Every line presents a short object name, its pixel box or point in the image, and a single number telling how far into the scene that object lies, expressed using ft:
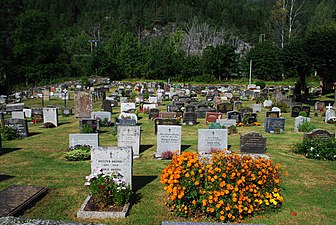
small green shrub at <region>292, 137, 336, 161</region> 38.81
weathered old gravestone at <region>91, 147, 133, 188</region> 28.32
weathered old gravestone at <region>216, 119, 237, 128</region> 58.18
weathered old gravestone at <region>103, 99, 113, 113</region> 83.00
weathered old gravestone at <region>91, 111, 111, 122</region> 64.04
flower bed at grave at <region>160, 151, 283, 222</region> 22.72
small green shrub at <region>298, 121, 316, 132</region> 58.08
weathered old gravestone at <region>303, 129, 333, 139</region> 43.45
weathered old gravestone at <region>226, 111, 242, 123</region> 64.34
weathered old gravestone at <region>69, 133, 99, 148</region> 43.62
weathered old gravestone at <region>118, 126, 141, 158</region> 42.29
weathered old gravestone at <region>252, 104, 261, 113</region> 83.92
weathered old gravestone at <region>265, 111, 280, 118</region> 66.49
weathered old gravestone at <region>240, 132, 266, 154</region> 41.39
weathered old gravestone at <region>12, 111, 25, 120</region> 67.56
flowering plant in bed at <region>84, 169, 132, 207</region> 25.40
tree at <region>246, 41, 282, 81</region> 200.44
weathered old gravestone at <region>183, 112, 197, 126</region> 66.47
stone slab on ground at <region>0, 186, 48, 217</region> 24.52
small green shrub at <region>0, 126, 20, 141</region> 53.36
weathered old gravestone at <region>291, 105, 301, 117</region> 77.76
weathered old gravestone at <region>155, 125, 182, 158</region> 41.96
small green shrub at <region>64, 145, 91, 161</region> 40.40
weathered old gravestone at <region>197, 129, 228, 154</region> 41.87
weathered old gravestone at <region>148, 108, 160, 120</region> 72.79
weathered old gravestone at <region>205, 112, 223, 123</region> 66.54
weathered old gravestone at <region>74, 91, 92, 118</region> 75.46
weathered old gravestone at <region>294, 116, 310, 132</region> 58.90
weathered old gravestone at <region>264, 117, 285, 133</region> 57.77
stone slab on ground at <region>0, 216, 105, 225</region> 12.57
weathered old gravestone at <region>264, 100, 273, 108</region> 93.15
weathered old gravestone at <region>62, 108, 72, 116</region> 81.85
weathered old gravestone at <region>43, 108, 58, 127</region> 66.33
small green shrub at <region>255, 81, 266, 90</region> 161.38
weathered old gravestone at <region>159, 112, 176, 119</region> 65.23
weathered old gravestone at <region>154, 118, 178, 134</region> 55.16
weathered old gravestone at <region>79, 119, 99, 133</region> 56.16
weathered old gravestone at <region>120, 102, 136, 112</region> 79.34
